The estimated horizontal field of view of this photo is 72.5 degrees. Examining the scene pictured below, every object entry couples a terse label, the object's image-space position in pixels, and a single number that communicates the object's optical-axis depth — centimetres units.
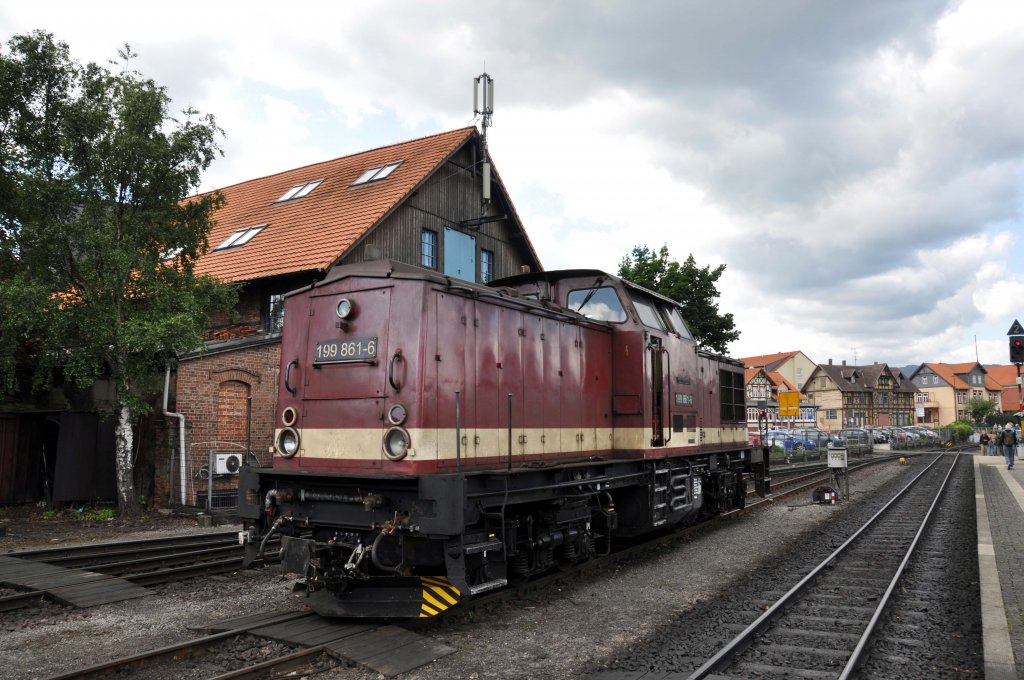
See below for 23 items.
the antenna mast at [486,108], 2052
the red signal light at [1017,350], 1631
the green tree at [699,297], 3108
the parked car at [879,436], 5871
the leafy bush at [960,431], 6500
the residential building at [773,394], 6384
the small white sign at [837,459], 1554
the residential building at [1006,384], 10031
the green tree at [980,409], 8681
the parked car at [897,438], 5102
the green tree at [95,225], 1230
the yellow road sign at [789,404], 2166
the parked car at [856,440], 4409
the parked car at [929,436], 5964
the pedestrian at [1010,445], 2644
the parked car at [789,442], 3949
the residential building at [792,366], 8575
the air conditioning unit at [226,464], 1371
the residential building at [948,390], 9588
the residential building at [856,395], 7756
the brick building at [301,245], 1384
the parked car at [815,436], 4188
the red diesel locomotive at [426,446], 579
